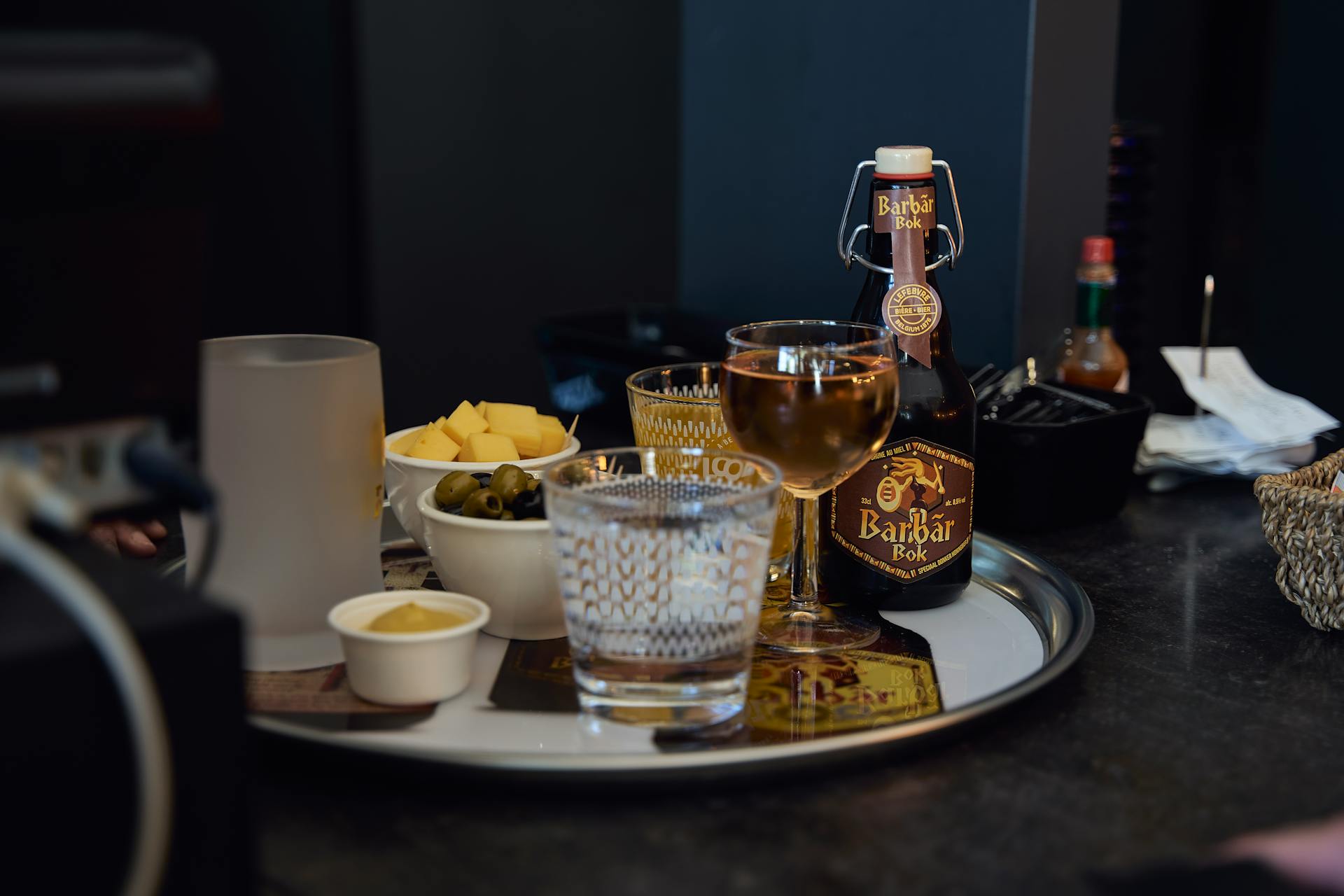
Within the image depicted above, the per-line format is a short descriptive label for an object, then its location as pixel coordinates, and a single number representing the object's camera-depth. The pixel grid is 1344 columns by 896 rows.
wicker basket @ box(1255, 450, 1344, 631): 0.89
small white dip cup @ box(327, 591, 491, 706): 0.72
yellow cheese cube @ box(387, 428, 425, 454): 1.00
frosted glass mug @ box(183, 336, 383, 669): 0.76
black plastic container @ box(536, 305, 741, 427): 1.57
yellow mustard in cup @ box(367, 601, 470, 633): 0.75
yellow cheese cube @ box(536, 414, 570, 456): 0.97
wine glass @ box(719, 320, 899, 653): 0.79
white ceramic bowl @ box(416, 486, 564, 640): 0.81
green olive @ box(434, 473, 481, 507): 0.86
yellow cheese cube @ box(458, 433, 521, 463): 0.93
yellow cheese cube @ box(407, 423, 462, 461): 0.95
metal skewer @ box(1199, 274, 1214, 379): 1.44
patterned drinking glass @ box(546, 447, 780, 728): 0.67
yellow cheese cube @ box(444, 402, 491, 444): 0.97
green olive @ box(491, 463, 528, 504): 0.84
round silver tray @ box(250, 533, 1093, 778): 0.64
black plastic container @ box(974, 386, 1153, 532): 1.17
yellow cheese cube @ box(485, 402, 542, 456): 0.96
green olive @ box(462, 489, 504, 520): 0.83
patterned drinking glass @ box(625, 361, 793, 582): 0.92
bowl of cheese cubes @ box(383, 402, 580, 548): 0.93
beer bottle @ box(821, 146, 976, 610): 0.90
